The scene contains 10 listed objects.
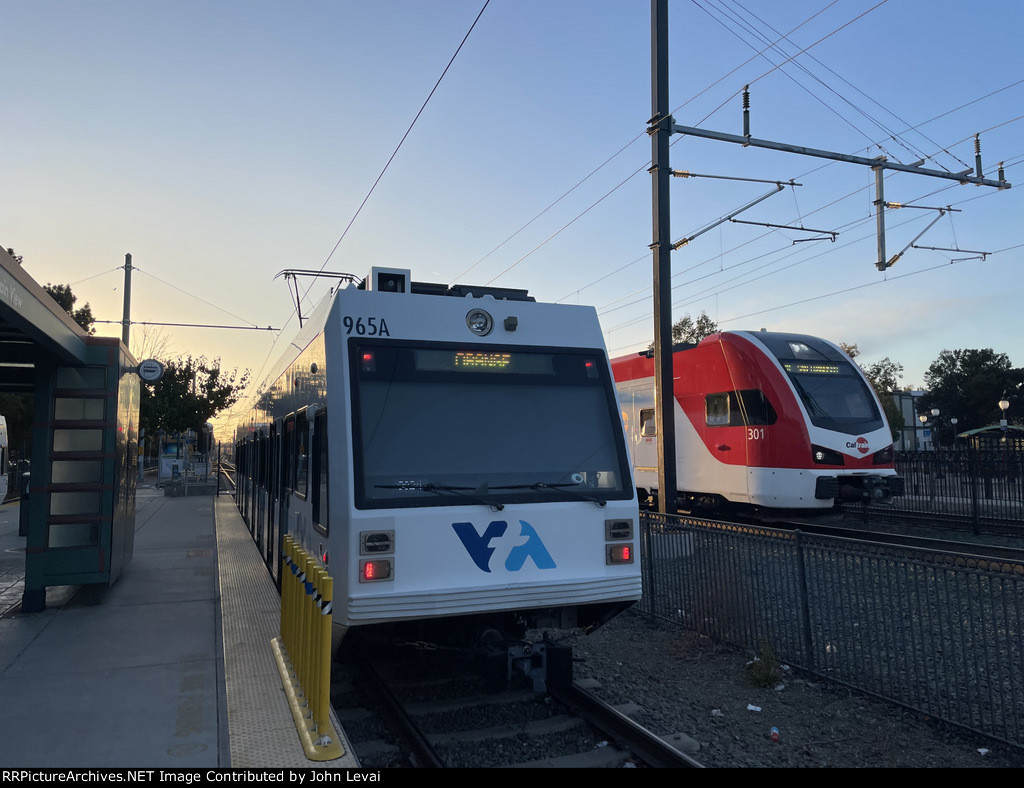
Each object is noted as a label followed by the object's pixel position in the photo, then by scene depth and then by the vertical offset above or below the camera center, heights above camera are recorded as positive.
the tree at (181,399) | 36.78 +3.65
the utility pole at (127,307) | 25.53 +5.43
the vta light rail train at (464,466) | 5.15 +0.01
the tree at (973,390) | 75.38 +6.59
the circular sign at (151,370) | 16.95 +2.23
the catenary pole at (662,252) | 10.75 +2.90
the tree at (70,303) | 41.41 +9.14
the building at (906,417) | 57.84 +3.19
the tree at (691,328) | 49.91 +8.51
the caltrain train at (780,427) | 12.95 +0.59
